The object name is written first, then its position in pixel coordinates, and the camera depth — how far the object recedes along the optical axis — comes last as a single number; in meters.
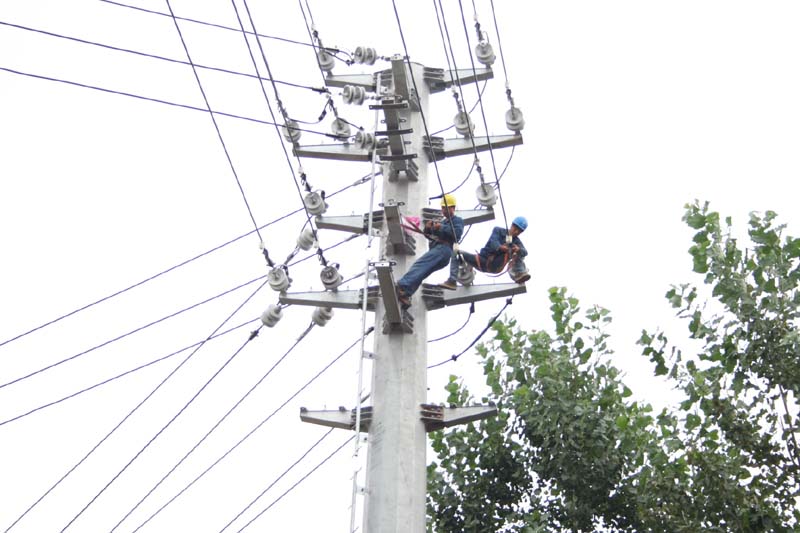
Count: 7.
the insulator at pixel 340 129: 19.95
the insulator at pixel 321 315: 19.58
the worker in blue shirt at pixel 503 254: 18.44
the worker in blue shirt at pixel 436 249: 17.42
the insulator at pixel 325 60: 21.08
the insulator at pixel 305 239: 19.50
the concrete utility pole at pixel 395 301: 15.63
